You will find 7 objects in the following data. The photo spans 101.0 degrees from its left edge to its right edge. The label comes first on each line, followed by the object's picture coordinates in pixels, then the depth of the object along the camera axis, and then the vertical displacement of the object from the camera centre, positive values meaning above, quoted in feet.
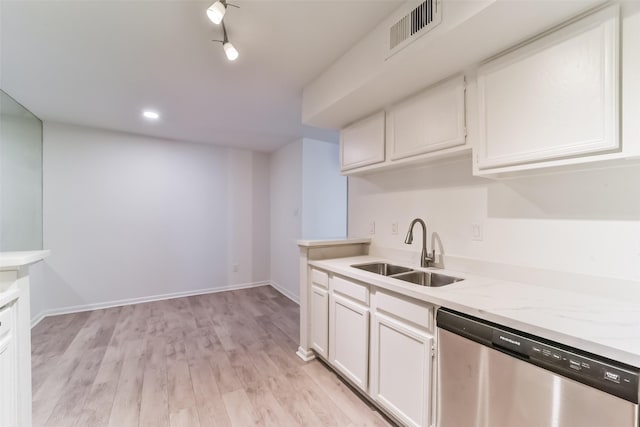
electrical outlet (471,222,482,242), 5.83 -0.38
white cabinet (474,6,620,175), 3.55 +1.77
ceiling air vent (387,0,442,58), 4.33 +3.34
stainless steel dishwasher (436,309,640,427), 2.79 -2.08
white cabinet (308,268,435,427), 4.68 -2.76
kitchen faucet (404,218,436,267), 6.51 -0.90
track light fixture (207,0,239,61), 4.11 +3.18
